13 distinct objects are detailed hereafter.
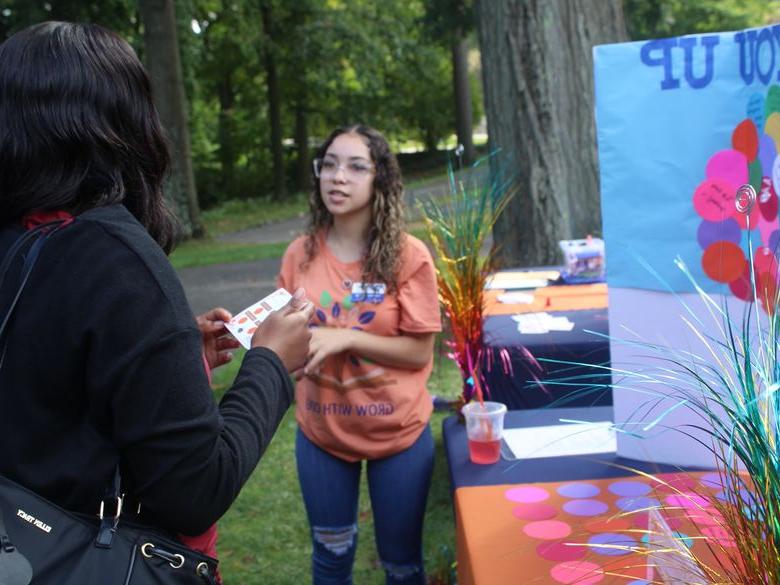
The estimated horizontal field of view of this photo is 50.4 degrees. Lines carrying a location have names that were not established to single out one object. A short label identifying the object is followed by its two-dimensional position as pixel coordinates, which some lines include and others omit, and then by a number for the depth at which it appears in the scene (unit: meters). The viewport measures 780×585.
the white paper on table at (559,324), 3.36
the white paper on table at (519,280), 4.34
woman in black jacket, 1.12
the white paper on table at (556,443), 2.18
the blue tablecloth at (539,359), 3.20
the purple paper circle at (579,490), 1.90
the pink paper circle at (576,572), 1.49
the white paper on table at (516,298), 3.89
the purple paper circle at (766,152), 1.63
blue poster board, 1.73
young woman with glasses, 2.47
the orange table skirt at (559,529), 1.49
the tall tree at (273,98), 20.70
